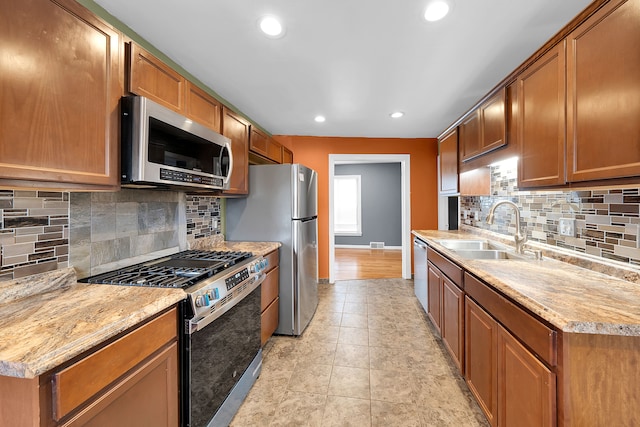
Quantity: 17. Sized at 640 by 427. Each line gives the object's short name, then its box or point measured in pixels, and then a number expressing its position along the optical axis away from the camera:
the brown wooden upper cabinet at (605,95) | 1.05
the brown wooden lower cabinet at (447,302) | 1.85
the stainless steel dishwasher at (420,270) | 2.87
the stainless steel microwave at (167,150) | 1.25
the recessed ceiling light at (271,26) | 1.54
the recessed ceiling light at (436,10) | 1.40
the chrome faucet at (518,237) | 1.97
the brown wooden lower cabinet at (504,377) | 1.01
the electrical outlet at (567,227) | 1.71
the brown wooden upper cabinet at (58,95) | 0.87
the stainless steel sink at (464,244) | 2.61
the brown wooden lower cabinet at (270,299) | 2.23
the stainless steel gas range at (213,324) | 1.22
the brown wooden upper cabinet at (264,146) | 2.73
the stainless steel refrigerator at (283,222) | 2.55
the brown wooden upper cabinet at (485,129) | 1.99
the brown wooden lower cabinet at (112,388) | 0.70
